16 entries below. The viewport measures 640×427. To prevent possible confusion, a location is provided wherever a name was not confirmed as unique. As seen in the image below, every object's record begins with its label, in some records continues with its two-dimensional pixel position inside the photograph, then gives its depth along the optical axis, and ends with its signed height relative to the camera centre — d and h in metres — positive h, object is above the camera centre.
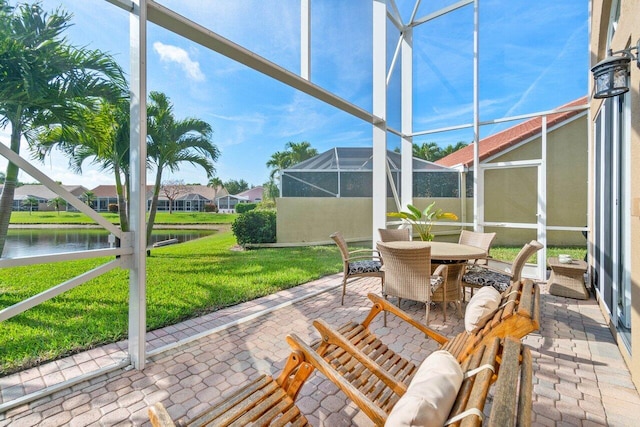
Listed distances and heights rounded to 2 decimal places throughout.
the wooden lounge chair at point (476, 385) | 0.94 -0.68
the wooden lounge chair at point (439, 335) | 1.67 -0.86
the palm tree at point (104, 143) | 2.81 +0.67
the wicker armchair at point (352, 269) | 4.68 -0.91
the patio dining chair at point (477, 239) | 5.07 -0.51
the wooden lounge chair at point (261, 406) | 1.46 -1.05
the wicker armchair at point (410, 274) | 3.58 -0.78
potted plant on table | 6.58 -0.16
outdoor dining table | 4.00 -0.73
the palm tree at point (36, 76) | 2.38 +1.15
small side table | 4.79 -1.14
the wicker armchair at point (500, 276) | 3.89 -0.91
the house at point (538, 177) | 5.73 +0.69
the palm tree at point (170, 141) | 5.69 +1.48
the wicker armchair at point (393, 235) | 5.68 -0.46
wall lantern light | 2.52 +1.20
